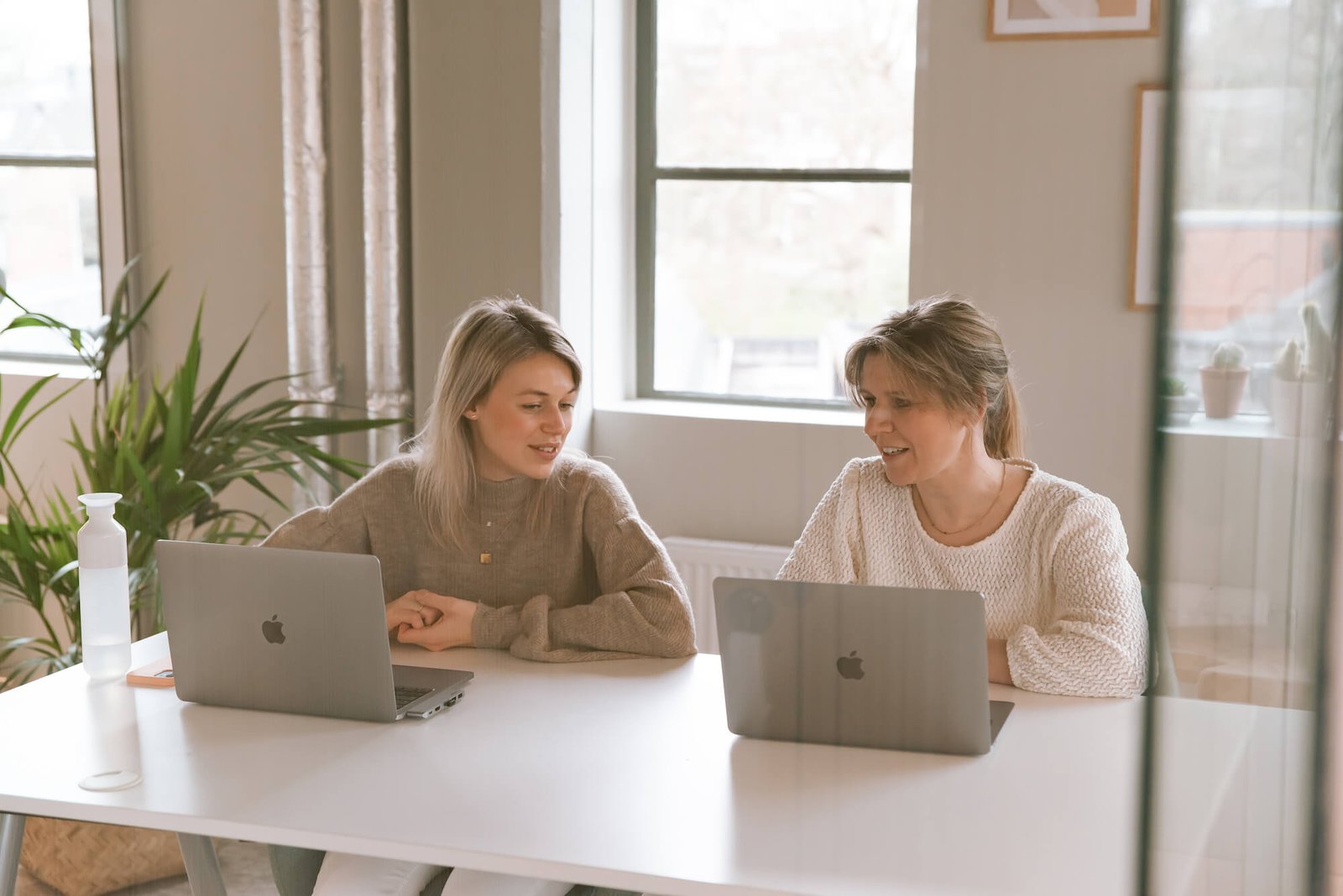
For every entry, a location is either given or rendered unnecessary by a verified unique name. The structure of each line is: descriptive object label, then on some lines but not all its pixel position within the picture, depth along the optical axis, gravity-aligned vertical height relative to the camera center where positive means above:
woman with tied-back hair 1.49 -0.28
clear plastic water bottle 1.44 -0.37
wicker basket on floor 2.06 -0.93
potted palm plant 2.10 -0.34
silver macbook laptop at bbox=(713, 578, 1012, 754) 1.09 -0.35
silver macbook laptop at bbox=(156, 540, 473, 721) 1.29 -0.37
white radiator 2.44 -0.56
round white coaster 1.15 -0.46
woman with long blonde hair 1.70 -0.31
